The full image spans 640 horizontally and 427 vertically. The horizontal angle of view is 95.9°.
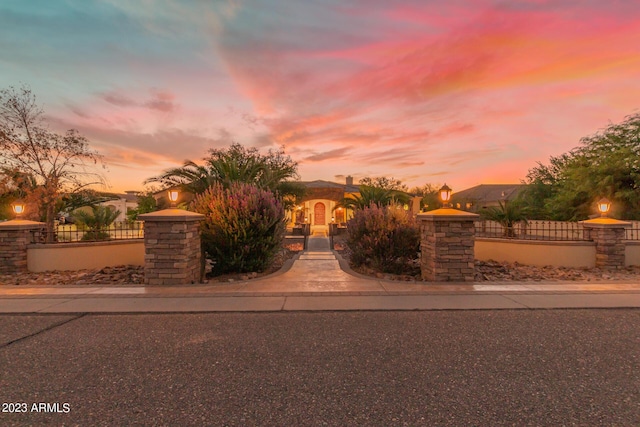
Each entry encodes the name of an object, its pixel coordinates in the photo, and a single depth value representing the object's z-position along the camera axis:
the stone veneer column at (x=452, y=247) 7.60
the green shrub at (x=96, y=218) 15.13
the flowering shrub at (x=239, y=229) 8.39
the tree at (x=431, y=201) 36.90
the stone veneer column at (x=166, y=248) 7.40
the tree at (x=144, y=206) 34.47
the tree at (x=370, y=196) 18.19
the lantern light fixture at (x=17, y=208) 10.71
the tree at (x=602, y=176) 19.31
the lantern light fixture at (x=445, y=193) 8.86
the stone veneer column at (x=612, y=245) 9.80
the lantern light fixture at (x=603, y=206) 10.42
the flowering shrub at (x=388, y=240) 8.88
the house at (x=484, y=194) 44.97
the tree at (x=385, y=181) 46.12
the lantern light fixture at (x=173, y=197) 8.57
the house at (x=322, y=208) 30.70
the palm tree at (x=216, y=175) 13.15
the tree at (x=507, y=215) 15.99
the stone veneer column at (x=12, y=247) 9.55
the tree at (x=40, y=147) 12.38
